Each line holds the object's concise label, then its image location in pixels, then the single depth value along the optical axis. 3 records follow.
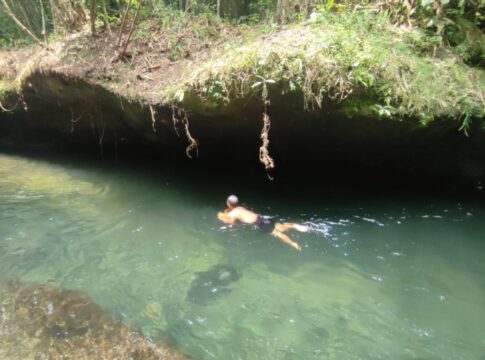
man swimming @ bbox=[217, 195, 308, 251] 5.97
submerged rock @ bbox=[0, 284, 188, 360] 3.71
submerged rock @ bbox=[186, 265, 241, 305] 4.57
